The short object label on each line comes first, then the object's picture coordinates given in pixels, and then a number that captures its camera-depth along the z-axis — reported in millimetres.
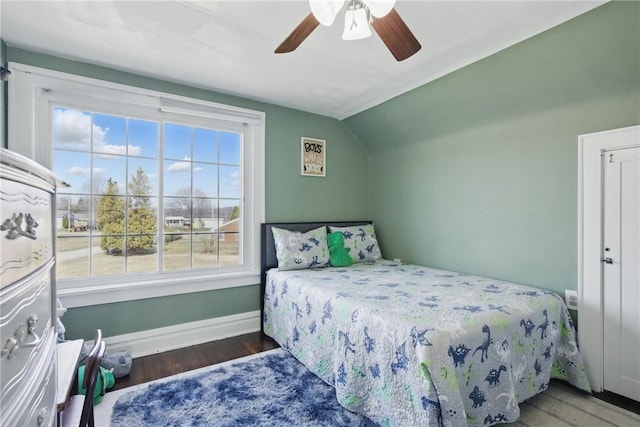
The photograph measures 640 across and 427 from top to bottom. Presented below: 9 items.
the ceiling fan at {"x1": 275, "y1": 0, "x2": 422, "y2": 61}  1336
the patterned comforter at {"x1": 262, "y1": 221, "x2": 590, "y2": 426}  1509
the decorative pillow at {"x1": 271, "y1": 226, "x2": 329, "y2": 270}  3047
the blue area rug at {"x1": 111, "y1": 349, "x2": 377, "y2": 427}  1821
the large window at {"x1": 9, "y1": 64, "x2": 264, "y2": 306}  2439
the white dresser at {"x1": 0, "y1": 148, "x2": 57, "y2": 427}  667
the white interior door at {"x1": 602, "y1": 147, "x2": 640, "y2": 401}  1974
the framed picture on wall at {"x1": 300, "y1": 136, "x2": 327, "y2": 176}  3584
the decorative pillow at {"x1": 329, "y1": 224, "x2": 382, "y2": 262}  3473
